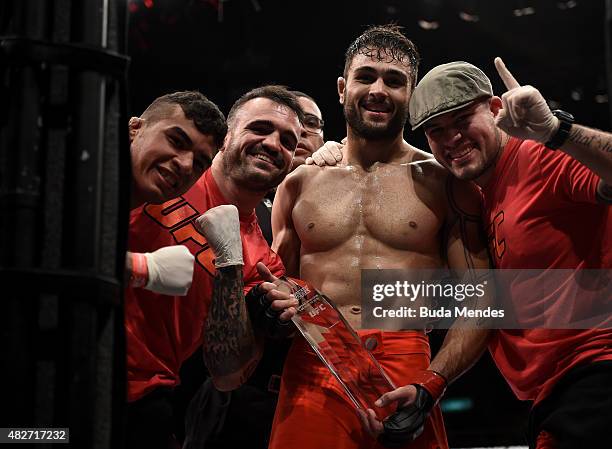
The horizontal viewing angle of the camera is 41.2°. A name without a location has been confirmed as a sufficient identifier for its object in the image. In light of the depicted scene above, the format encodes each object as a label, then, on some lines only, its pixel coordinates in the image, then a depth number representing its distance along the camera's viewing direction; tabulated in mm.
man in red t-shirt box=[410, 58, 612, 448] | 1769
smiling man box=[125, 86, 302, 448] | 1843
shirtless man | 1959
